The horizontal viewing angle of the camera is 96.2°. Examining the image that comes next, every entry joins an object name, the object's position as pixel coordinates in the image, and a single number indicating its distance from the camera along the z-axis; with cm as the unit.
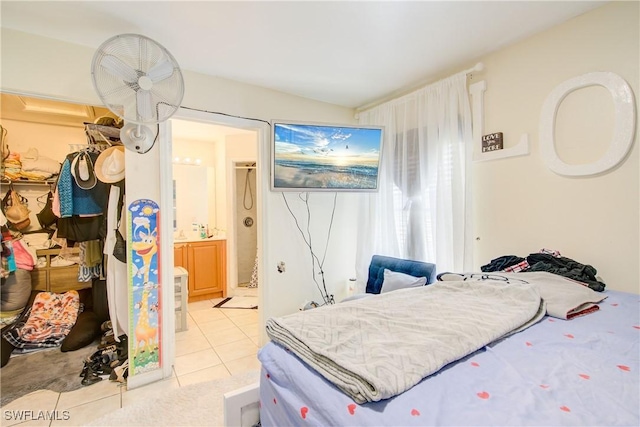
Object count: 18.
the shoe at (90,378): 216
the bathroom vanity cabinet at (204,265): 398
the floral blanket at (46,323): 259
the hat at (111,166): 218
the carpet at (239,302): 392
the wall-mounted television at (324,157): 255
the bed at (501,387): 67
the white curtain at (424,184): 229
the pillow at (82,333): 263
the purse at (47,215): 287
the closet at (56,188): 243
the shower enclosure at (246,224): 455
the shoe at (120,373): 218
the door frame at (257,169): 225
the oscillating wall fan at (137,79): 160
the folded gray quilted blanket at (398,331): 79
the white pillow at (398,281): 236
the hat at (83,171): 229
